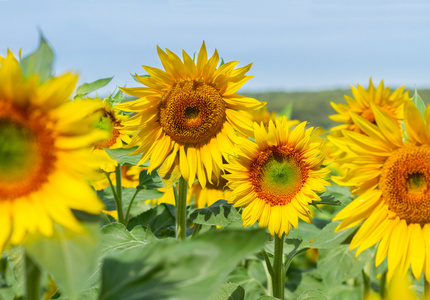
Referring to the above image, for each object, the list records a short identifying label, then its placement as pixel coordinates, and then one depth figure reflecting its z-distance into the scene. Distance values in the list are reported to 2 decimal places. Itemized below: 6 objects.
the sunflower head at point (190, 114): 1.96
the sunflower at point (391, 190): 1.49
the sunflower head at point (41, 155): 0.85
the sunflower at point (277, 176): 1.92
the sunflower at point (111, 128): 2.23
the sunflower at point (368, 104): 2.88
